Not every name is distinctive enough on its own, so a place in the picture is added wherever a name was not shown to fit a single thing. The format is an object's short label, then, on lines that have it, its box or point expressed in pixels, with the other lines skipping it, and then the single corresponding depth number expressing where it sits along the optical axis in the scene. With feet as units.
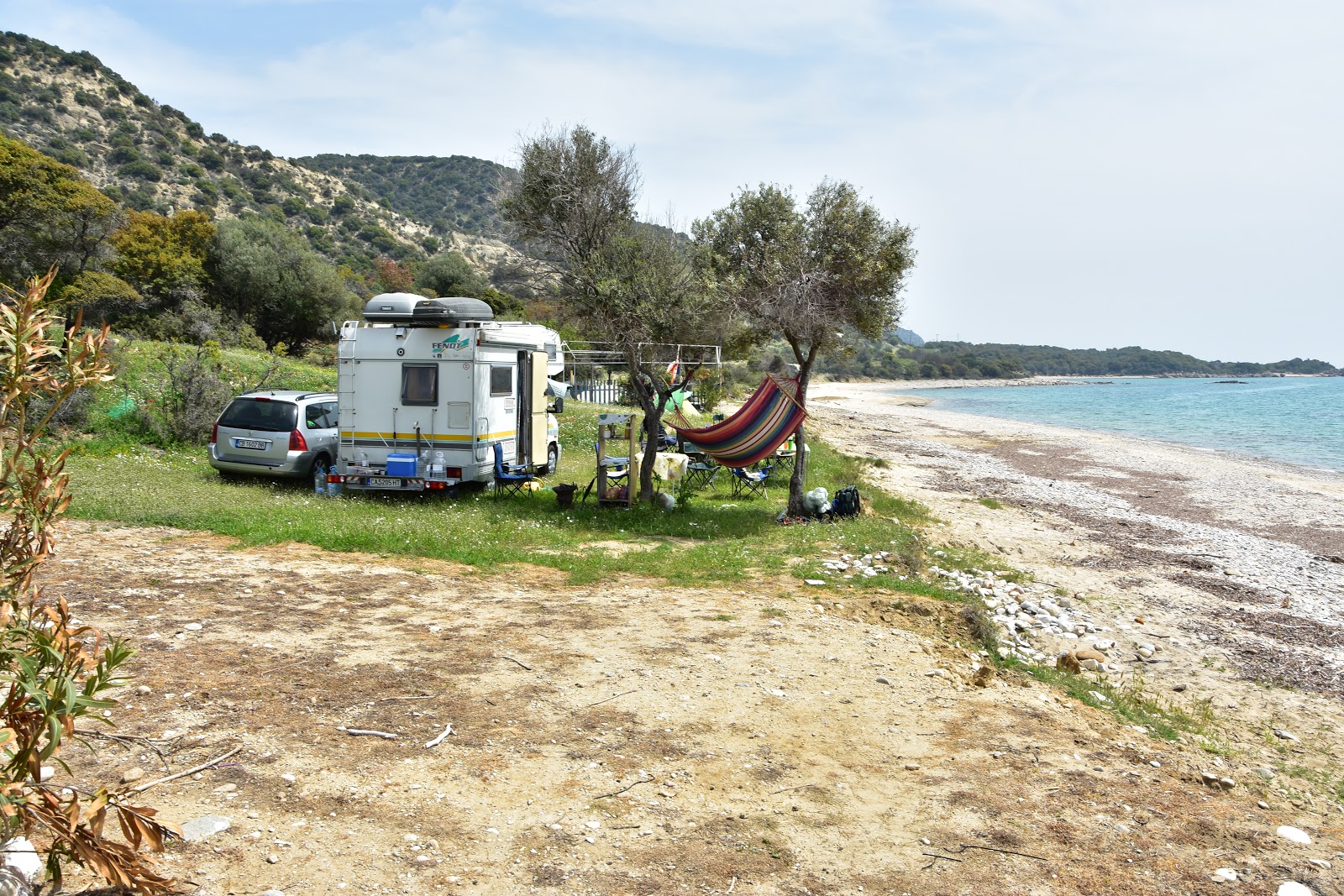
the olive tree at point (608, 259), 39.47
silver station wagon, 41.70
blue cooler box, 39.37
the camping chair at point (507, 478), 41.83
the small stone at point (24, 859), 9.59
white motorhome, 39.40
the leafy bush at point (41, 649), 8.21
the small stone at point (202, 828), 11.90
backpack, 40.75
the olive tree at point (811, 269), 40.09
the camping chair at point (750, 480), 46.85
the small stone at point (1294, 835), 14.47
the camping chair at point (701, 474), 47.67
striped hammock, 38.19
